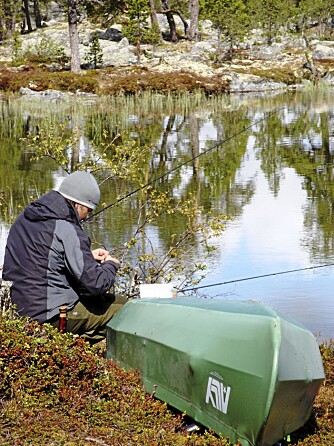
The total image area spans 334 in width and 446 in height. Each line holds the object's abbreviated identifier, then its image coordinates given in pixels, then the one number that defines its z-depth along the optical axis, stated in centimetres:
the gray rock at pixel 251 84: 4050
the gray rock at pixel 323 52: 5403
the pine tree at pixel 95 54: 4666
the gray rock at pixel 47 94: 3534
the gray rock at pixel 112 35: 5938
